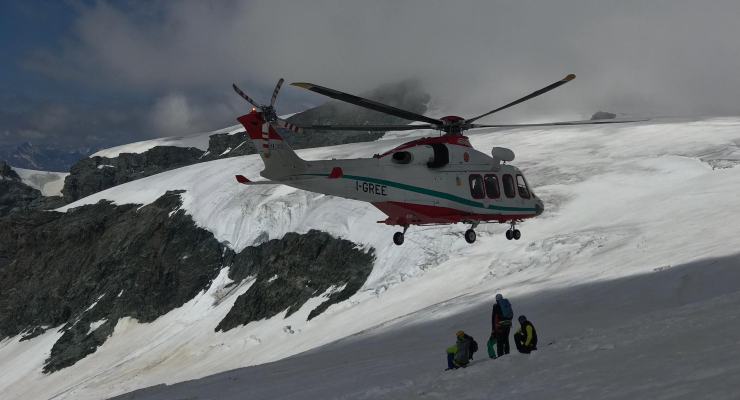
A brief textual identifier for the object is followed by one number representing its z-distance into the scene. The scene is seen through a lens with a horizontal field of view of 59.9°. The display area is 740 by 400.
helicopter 19.64
